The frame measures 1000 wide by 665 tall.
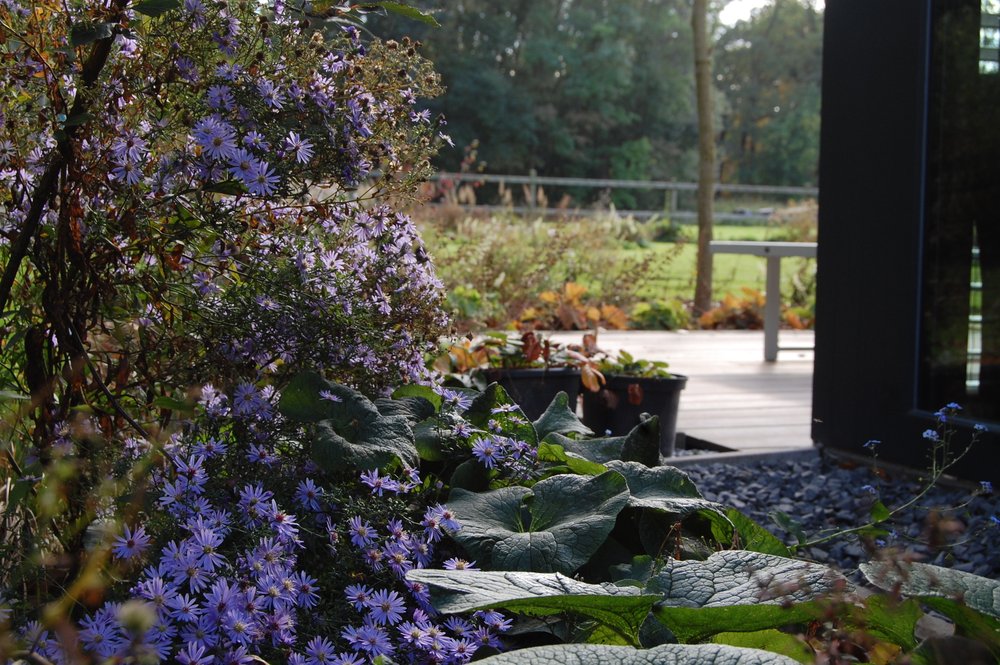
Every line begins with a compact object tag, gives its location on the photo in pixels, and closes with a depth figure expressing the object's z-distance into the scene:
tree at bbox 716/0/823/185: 36.88
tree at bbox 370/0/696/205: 28.98
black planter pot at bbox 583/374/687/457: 3.44
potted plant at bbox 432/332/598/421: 3.21
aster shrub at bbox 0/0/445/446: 1.58
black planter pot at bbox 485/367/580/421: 3.22
